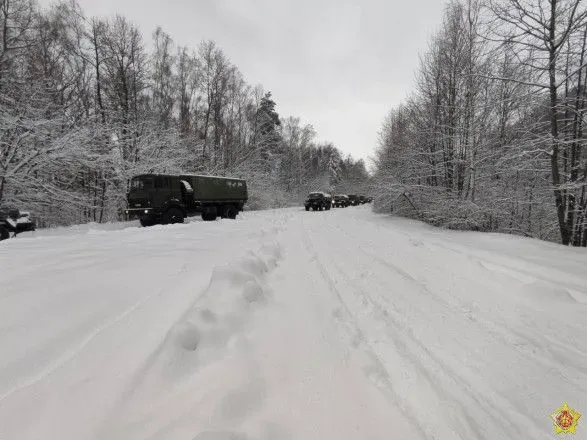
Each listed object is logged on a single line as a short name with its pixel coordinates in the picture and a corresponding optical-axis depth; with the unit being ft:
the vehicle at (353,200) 164.49
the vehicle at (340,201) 139.66
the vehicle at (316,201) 97.71
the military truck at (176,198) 45.42
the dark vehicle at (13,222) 31.76
